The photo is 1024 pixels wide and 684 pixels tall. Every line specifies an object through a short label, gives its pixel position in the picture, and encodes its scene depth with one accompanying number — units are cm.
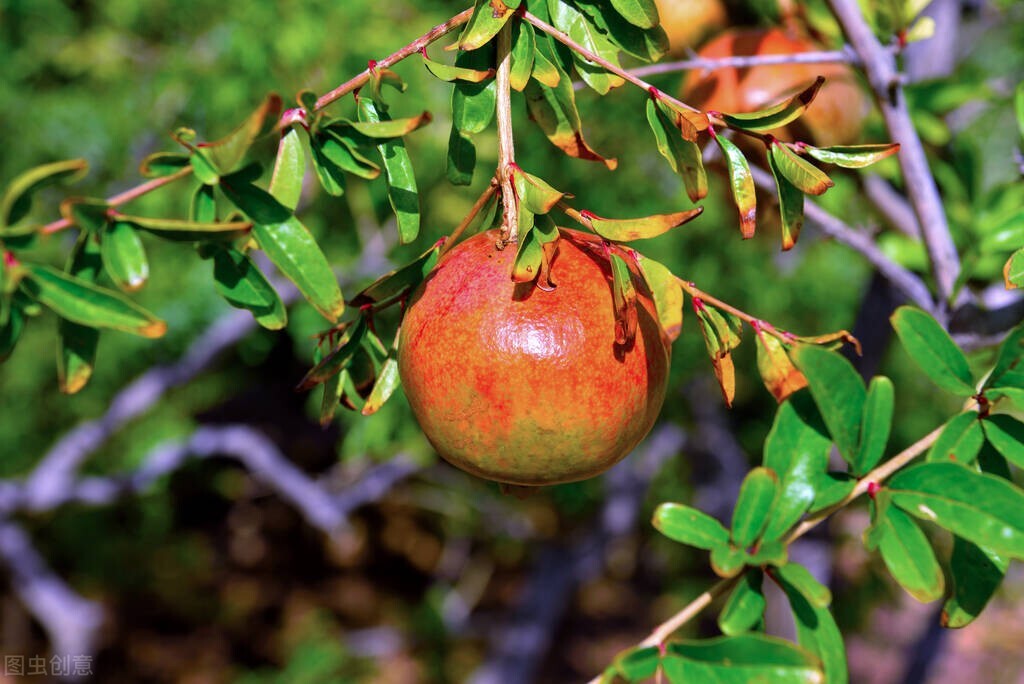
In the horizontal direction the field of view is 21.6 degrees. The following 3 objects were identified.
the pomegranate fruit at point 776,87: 99
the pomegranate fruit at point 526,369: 77
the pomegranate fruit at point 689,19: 113
